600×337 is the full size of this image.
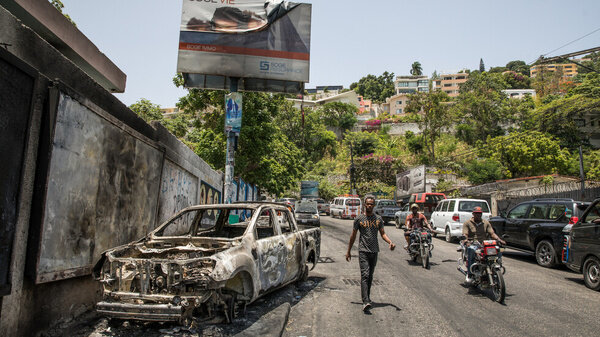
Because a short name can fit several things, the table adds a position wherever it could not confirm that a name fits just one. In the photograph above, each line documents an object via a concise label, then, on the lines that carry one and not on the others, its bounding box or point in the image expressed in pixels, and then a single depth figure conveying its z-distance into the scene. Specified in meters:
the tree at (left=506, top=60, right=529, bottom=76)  133.00
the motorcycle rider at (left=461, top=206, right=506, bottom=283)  7.61
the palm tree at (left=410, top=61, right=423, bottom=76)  128.25
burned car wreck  4.54
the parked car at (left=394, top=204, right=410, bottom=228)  23.27
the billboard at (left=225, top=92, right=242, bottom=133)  12.34
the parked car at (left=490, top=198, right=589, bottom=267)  10.73
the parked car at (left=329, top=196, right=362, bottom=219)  32.38
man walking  6.34
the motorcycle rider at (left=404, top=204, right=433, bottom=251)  11.00
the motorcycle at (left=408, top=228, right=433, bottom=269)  10.29
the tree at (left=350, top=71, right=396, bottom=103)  127.03
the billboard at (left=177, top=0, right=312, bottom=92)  12.68
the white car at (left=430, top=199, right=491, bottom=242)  16.34
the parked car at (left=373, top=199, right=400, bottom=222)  27.58
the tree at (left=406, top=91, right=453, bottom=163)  52.56
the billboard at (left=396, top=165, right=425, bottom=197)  36.64
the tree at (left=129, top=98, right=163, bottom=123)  40.06
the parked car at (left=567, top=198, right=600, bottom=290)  8.06
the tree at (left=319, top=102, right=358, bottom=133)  83.94
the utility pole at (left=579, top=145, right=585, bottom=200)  23.65
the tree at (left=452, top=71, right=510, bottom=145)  63.91
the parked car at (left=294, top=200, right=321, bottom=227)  24.28
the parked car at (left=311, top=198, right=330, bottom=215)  45.09
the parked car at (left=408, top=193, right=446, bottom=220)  23.48
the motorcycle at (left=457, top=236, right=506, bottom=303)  6.81
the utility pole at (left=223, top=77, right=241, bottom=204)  11.70
